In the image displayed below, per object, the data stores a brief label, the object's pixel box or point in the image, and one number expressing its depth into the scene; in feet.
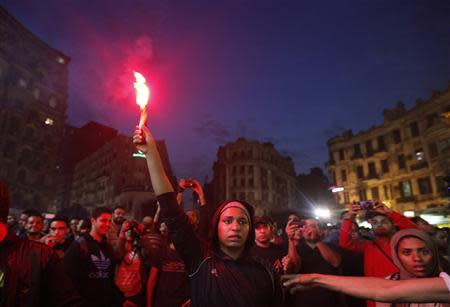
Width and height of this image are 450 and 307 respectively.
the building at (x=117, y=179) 153.48
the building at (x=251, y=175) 205.49
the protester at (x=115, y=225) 17.89
